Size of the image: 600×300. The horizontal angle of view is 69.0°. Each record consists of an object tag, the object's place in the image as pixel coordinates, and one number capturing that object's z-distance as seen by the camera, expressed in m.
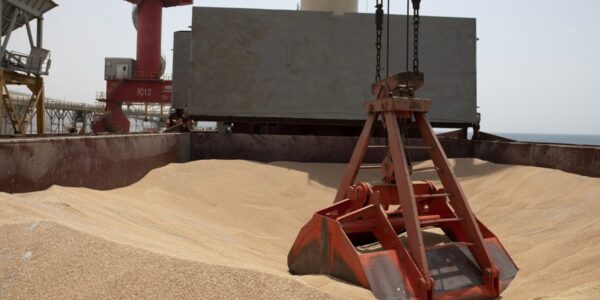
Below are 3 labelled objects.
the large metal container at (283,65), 10.82
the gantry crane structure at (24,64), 21.27
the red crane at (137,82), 32.09
